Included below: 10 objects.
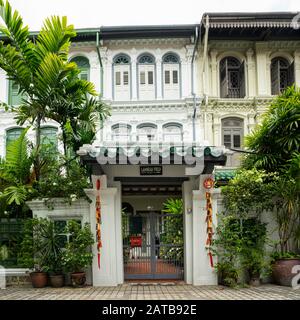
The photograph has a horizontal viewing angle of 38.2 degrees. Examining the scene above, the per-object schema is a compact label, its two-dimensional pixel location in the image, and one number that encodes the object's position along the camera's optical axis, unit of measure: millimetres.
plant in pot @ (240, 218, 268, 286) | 9703
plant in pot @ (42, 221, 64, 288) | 9906
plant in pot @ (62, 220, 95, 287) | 9688
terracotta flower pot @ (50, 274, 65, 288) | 9883
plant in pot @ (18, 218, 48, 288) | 9977
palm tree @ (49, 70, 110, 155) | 11514
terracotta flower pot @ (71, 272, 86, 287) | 9773
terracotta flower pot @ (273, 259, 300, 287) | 9641
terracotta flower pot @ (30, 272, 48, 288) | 9922
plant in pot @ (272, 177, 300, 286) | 9734
